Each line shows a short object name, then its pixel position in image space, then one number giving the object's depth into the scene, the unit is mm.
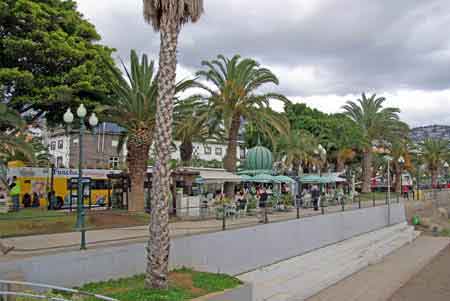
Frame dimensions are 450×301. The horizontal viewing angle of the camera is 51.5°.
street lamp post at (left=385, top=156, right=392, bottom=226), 35750
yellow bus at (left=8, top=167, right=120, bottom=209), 28469
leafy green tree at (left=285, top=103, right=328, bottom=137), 50806
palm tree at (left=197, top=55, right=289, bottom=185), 25562
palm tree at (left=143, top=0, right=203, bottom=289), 10359
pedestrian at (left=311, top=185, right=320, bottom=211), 26423
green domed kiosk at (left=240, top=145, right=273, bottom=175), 31969
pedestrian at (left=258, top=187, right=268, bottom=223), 20062
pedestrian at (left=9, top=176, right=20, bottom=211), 21911
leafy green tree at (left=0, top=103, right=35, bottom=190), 14789
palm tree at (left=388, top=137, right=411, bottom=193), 46594
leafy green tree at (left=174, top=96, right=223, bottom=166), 21734
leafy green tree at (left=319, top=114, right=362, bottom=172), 43938
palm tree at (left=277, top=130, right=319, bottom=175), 42688
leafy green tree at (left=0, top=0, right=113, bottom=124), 17969
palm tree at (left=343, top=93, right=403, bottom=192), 45062
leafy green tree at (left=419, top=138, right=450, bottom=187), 66250
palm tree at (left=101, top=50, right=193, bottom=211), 19609
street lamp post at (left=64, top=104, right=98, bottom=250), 13700
